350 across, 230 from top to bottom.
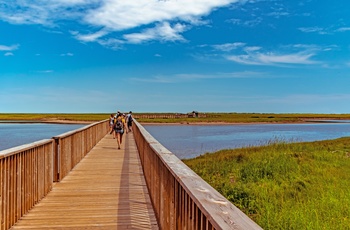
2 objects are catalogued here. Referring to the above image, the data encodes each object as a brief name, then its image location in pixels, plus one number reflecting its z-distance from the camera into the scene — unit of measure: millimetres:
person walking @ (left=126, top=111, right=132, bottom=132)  23820
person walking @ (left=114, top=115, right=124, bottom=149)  13323
